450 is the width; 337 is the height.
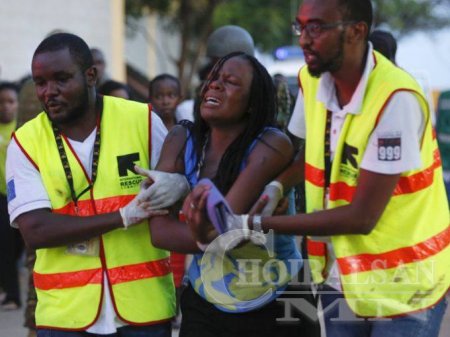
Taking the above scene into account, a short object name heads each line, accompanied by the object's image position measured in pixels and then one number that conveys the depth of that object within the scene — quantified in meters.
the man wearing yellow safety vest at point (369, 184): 6.47
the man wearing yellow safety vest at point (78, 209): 7.51
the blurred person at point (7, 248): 16.67
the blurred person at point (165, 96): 14.91
